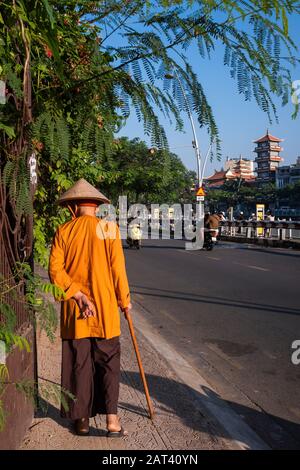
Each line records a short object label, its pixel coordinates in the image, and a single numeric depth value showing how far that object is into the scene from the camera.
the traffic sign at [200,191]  28.16
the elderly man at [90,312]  3.33
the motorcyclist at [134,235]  22.36
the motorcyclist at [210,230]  21.69
